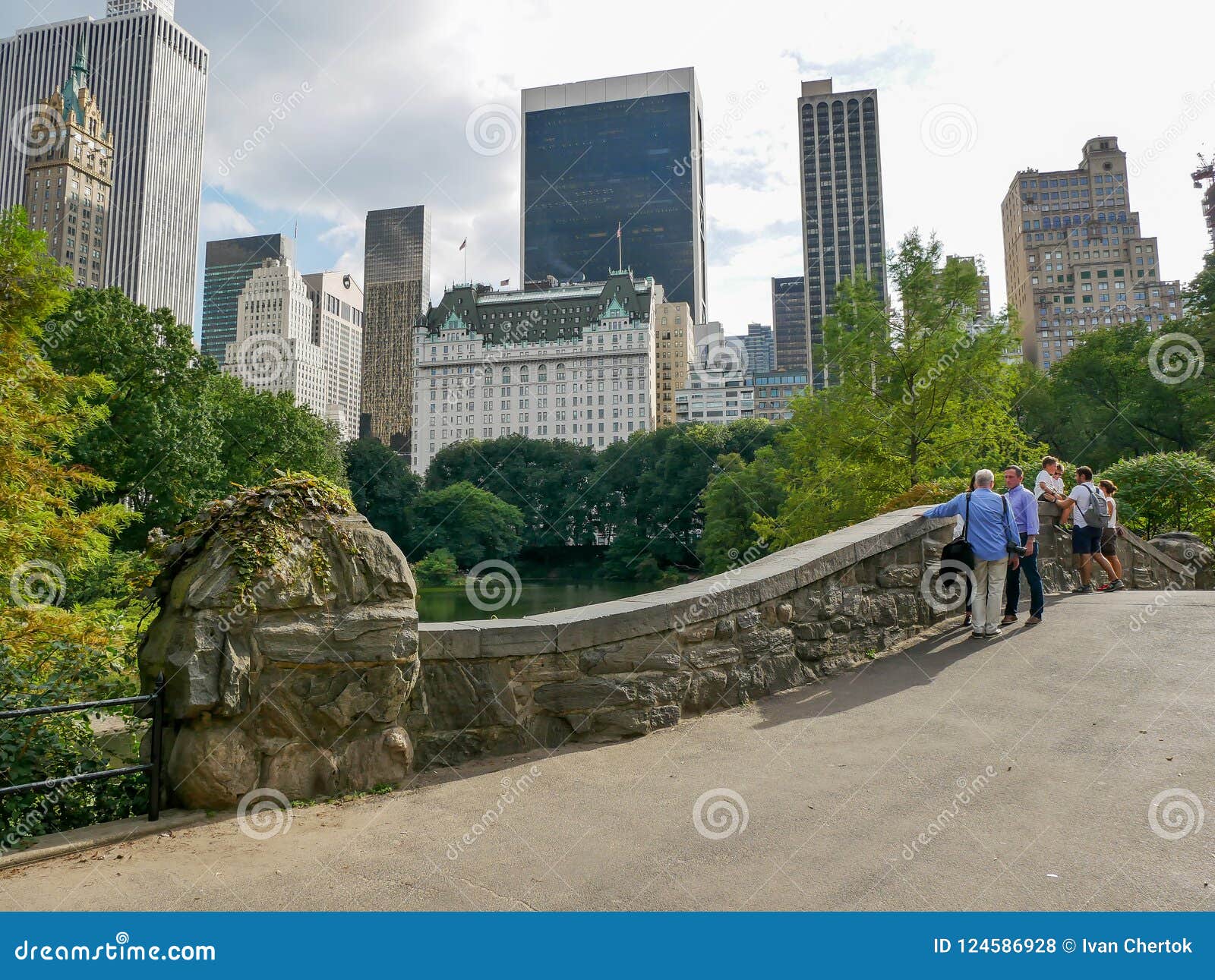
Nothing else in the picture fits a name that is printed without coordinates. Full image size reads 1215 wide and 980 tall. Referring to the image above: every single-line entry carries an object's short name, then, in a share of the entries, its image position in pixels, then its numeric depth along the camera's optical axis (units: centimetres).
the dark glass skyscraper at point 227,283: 17925
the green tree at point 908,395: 1605
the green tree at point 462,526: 6831
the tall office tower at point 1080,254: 11388
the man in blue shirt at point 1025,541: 762
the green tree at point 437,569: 5969
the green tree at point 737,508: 4072
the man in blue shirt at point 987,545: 709
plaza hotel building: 13312
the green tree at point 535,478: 8175
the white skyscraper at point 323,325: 19175
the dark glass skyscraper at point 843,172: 16950
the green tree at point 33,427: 887
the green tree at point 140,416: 2530
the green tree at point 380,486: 6844
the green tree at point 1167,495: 1487
